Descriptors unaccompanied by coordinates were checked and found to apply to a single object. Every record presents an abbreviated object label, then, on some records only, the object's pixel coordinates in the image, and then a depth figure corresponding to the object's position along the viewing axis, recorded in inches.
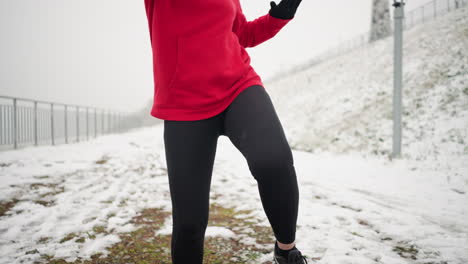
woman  46.1
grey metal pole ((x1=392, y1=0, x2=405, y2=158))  238.8
